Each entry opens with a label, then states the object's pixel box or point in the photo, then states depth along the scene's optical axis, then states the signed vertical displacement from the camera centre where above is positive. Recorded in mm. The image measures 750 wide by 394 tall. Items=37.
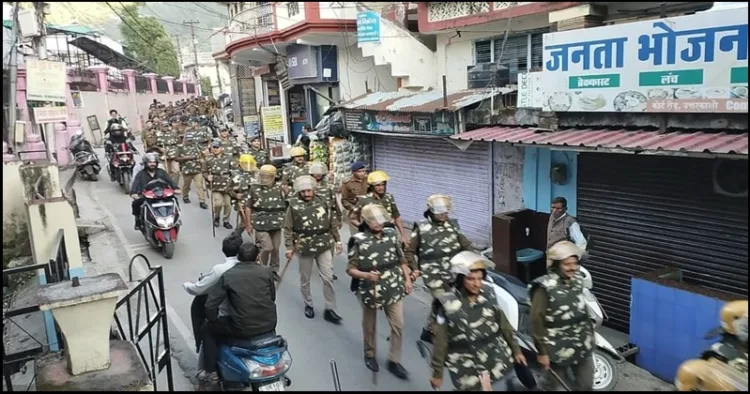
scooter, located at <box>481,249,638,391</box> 5055 -1987
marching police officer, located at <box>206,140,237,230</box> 10797 -1021
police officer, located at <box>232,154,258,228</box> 10125 -957
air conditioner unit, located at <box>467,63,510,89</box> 9469 +599
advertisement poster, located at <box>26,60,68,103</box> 9172 +894
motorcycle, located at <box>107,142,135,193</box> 14141 -779
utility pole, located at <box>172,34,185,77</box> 37194 +5372
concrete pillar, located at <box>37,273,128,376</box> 3980 -1297
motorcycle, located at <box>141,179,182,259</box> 8898 -1366
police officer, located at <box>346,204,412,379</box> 5055 -1376
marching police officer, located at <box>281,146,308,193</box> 9430 -783
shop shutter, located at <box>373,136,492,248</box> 9656 -1152
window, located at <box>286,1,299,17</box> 14141 +2815
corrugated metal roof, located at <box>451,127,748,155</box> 5332 -386
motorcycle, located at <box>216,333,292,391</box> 4512 -1891
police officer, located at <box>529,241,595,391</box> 4070 -1504
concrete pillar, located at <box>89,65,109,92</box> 27938 +2785
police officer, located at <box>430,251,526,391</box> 3637 -1419
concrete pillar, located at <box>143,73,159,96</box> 35144 +2995
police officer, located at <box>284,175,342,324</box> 6531 -1298
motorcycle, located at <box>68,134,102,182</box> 15695 -644
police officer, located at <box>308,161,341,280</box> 7078 -893
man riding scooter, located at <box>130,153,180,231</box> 9289 -745
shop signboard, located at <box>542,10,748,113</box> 5602 +390
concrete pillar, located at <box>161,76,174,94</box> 38472 +3090
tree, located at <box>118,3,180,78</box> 30431 +4546
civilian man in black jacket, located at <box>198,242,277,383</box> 4504 -1380
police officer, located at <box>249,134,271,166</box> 11609 -602
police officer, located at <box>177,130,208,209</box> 12805 -879
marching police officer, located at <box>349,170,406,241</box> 6816 -960
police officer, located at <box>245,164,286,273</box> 7781 -1184
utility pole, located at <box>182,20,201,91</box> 36584 +3986
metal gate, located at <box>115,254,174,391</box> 4625 -1756
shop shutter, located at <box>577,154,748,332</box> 6012 -1405
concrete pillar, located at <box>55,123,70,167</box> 18031 -365
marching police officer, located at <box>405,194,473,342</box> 5410 -1245
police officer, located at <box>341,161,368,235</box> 8209 -1035
